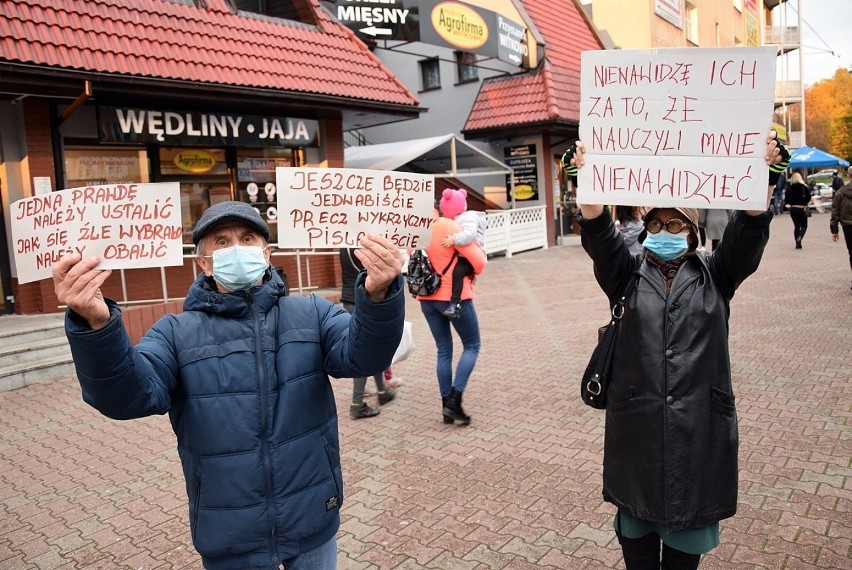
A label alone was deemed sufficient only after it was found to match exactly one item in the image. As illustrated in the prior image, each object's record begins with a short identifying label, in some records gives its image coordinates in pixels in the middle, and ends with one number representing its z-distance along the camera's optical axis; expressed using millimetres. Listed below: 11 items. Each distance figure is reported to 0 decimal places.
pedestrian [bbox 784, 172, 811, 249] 16844
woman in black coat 2637
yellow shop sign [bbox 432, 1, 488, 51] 16500
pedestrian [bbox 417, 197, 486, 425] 5691
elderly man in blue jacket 2213
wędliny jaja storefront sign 10383
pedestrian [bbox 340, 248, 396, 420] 6191
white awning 16016
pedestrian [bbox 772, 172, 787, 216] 32856
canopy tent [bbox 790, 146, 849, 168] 29859
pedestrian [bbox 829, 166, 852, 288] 10453
